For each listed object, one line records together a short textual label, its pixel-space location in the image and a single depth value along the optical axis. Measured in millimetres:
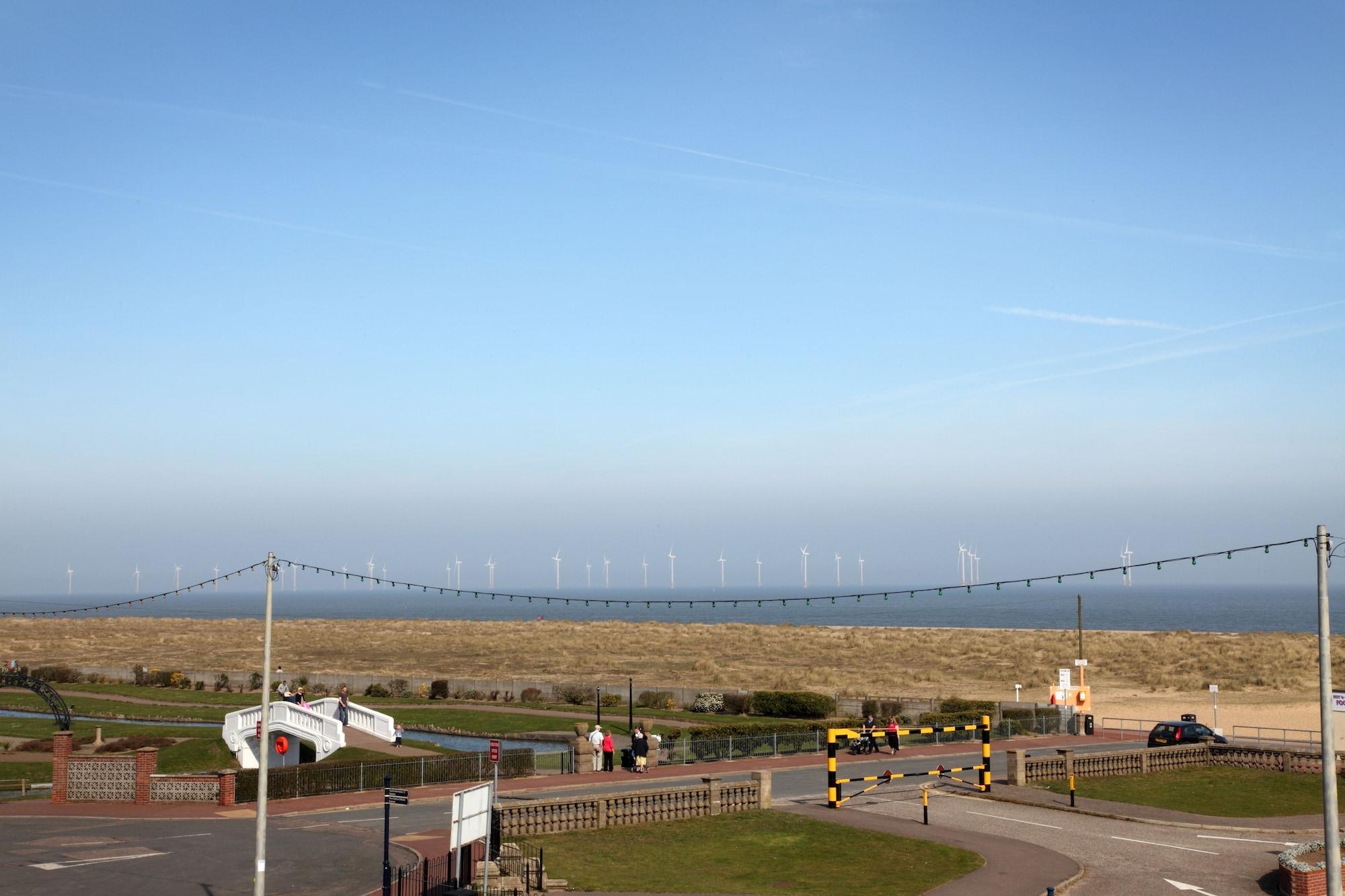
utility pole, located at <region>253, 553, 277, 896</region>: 23844
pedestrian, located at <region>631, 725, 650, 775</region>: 47281
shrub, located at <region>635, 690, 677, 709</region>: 76312
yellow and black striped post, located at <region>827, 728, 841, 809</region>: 37938
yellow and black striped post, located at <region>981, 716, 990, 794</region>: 41344
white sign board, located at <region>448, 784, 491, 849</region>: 21953
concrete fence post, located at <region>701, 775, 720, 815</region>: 36772
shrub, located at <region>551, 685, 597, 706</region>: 79000
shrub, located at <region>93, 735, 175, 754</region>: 56062
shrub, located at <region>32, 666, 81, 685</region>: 93675
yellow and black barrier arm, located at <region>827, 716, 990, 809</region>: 37250
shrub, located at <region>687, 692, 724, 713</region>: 73750
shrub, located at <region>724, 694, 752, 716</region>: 72375
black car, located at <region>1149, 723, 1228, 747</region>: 53812
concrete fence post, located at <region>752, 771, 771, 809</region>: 37938
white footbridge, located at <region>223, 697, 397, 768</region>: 49344
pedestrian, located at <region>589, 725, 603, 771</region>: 47219
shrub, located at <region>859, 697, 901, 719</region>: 65875
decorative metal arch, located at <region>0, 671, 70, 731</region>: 59469
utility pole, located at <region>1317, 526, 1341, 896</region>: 21641
